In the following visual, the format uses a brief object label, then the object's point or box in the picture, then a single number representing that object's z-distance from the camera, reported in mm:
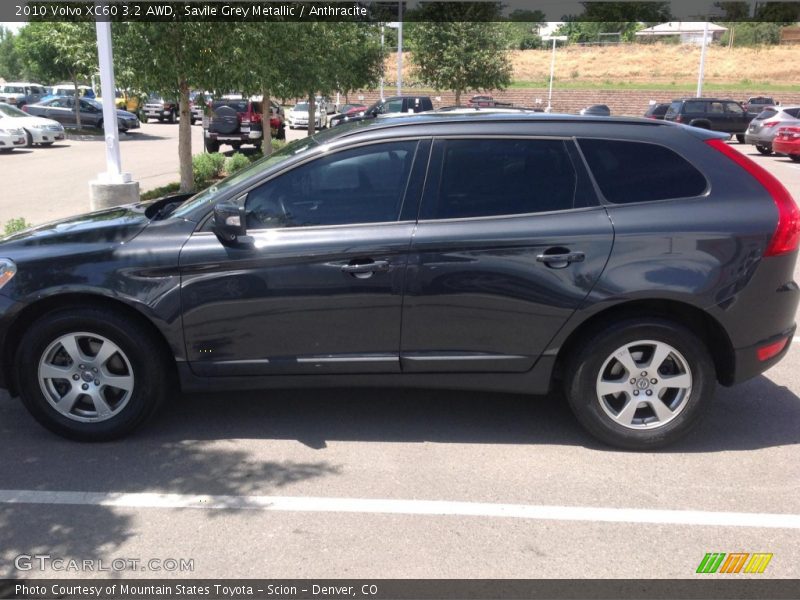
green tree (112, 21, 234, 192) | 11008
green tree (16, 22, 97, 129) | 11875
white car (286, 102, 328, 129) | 38969
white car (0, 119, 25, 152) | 23734
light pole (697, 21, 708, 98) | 41788
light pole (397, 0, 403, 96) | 32562
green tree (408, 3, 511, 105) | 36281
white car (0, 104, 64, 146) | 25062
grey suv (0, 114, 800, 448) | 4195
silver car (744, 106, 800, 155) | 23453
